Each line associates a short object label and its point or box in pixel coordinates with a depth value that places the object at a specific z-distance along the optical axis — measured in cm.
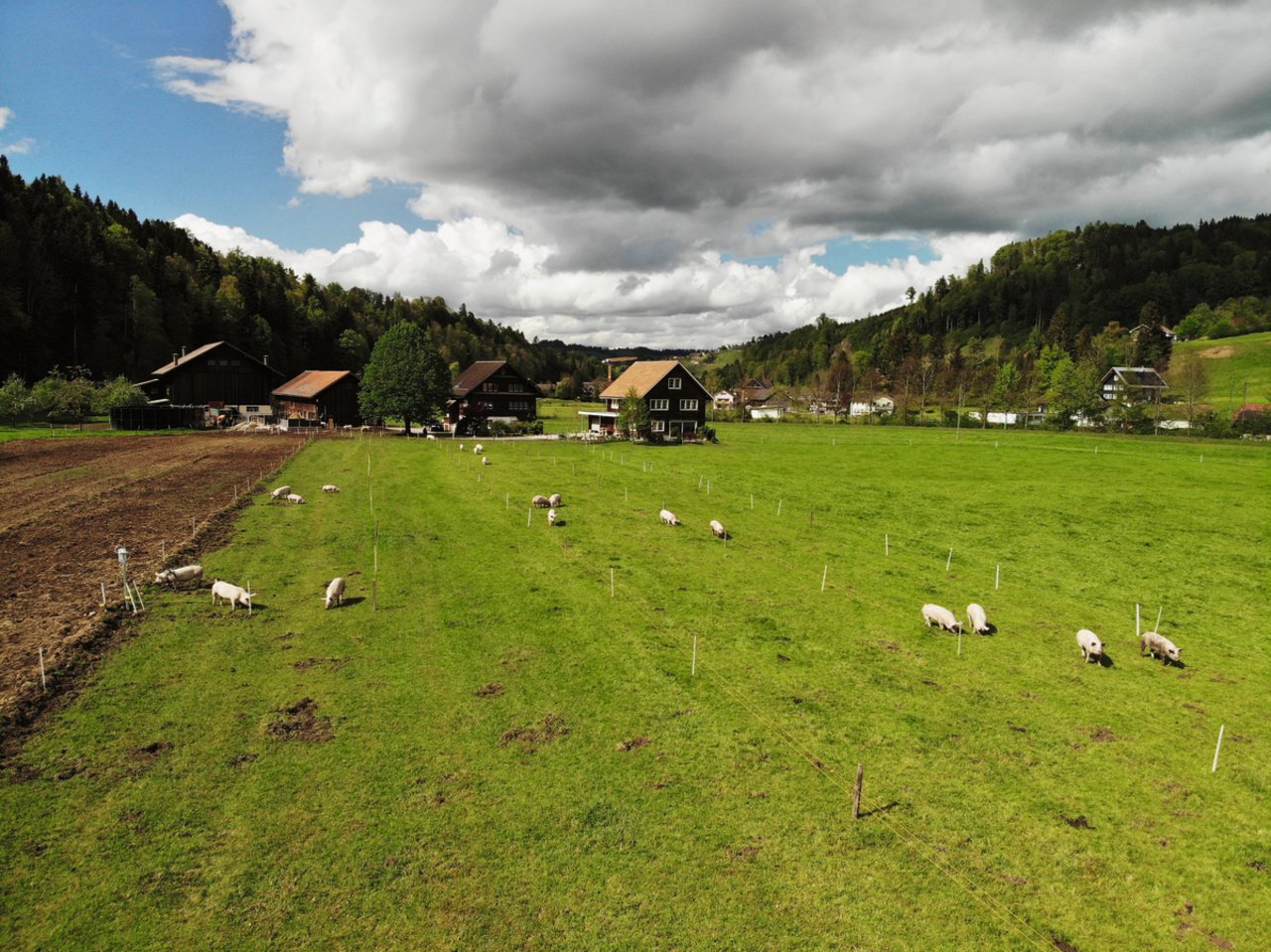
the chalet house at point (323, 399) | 9631
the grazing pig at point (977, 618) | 2058
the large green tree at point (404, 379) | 8119
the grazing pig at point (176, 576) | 2156
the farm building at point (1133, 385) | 10631
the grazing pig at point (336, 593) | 2048
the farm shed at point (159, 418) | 7950
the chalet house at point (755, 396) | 18625
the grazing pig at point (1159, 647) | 1877
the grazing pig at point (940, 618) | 2033
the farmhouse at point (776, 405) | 15250
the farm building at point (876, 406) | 13388
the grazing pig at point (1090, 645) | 1869
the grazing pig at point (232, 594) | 2012
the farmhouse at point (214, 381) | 9519
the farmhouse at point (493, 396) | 9519
